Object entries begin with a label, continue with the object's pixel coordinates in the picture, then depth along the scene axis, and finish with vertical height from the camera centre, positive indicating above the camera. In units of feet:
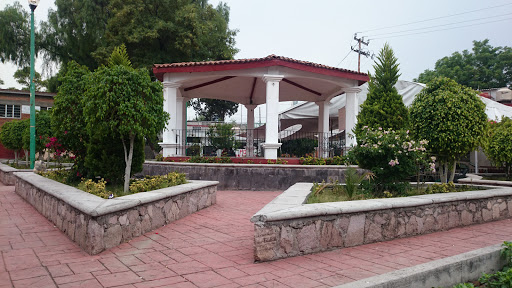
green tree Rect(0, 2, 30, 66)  78.74 +26.42
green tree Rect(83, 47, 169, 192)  19.89 +2.72
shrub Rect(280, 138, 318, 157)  46.57 +0.60
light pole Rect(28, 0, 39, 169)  43.28 +4.59
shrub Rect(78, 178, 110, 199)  18.79 -2.06
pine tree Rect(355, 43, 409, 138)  28.19 +4.11
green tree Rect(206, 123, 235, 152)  40.34 +1.77
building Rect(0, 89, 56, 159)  89.40 +12.27
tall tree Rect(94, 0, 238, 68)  56.59 +19.77
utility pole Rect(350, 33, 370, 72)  96.37 +28.11
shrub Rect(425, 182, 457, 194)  22.36 -2.42
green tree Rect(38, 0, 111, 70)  67.72 +24.55
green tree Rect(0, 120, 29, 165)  62.90 +3.20
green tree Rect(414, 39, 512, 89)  113.29 +28.09
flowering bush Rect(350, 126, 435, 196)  20.89 -0.35
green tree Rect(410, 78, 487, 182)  22.91 +2.08
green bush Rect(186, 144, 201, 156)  38.98 +0.18
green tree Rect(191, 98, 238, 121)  96.84 +12.29
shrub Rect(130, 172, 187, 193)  21.18 -1.97
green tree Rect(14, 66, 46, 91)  113.11 +24.89
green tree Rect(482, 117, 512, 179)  31.11 +0.43
